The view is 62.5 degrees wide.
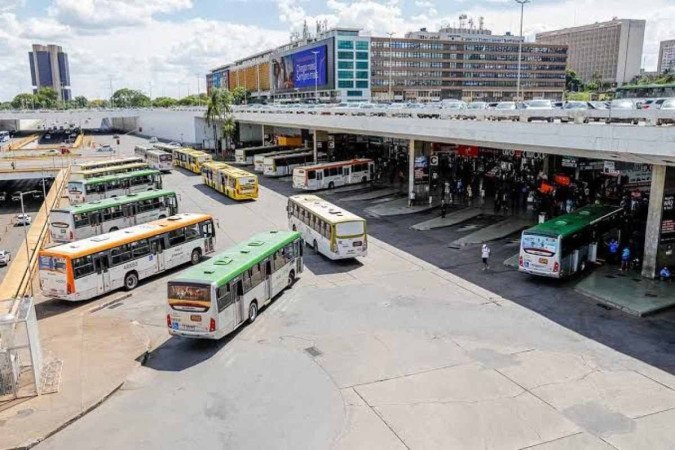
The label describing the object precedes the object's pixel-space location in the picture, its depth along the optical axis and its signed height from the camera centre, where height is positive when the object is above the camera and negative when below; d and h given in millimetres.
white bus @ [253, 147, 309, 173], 61078 -5271
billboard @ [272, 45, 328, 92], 124062 +8873
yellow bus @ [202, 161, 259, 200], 44000 -5990
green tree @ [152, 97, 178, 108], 188000 +1707
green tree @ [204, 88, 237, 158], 78000 -165
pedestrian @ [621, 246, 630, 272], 24453 -6674
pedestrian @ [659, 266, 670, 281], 23144 -6868
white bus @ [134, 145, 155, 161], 71188 -5638
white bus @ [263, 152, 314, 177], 58469 -5816
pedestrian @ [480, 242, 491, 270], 25078 -6591
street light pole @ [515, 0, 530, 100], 45962 +8403
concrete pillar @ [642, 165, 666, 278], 23406 -4927
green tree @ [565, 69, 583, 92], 162875 +7018
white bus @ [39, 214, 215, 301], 21000 -6027
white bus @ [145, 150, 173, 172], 63219 -5920
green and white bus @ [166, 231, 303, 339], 16812 -5779
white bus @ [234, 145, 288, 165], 70375 -5514
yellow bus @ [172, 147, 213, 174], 63125 -5818
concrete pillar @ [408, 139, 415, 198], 41375 -4320
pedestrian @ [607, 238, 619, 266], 25500 -6545
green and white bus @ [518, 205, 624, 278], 22938 -5780
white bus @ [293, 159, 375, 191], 48219 -5842
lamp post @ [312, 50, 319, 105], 125238 +8022
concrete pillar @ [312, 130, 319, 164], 58406 -4236
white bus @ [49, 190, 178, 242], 29609 -5905
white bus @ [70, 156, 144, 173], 50941 -5106
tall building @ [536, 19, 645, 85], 196125 +27243
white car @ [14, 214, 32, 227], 50738 -10196
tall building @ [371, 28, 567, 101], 146875 +10776
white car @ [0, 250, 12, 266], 35469 -9350
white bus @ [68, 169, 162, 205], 40250 -5768
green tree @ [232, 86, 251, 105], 143962 +3380
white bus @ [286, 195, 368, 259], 25750 -5793
